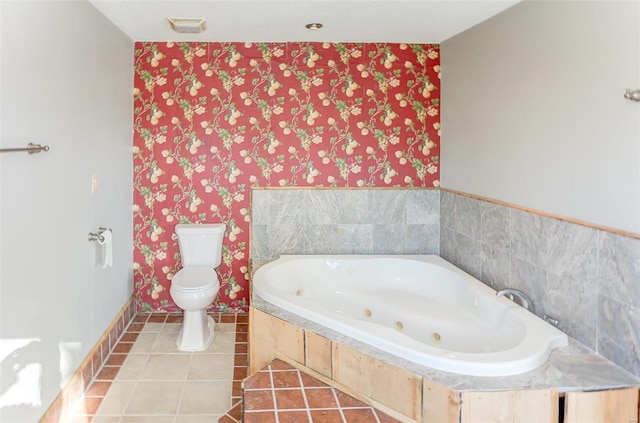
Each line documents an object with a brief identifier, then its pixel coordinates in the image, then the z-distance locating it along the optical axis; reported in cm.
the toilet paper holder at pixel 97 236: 285
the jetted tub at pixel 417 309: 206
